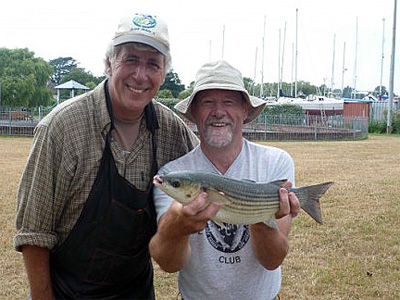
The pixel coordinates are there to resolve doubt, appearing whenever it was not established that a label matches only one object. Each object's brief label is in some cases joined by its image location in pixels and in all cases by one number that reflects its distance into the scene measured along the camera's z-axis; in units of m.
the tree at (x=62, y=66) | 110.41
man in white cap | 3.46
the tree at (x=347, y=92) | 99.56
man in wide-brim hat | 3.39
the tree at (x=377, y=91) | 98.50
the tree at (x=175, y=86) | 76.69
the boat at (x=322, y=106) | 59.34
